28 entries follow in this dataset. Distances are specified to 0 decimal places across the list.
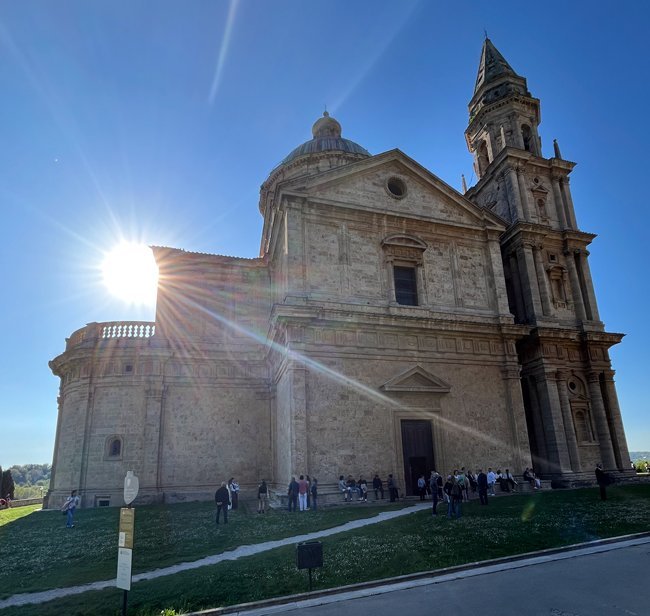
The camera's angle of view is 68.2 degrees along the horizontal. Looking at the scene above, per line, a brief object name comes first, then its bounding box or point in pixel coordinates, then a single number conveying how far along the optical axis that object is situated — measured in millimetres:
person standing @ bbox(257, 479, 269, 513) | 17959
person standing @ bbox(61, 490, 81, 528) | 16953
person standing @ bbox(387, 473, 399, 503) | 18812
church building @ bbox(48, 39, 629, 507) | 20625
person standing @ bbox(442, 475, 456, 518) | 14257
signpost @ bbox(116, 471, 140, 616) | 7441
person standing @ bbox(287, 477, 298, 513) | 17547
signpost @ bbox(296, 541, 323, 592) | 8242
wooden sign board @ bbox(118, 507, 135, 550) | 7652
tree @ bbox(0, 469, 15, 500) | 34688
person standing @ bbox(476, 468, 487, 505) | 16609
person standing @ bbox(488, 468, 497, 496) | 20147
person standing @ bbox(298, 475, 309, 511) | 17444
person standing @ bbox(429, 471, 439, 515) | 14836
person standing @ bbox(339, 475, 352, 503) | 18281
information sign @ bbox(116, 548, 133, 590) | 7425
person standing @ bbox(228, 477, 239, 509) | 19250
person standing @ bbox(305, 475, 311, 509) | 17734
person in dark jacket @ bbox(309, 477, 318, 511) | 17516
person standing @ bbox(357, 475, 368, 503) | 18500
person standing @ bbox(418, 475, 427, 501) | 19347
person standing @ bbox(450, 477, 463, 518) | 14337
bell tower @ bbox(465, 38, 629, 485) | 25016
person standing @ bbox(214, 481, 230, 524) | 15680
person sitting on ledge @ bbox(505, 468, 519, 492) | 20781
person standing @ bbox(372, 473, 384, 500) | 18906
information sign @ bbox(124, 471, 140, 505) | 8102
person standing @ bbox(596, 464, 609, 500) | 16859
